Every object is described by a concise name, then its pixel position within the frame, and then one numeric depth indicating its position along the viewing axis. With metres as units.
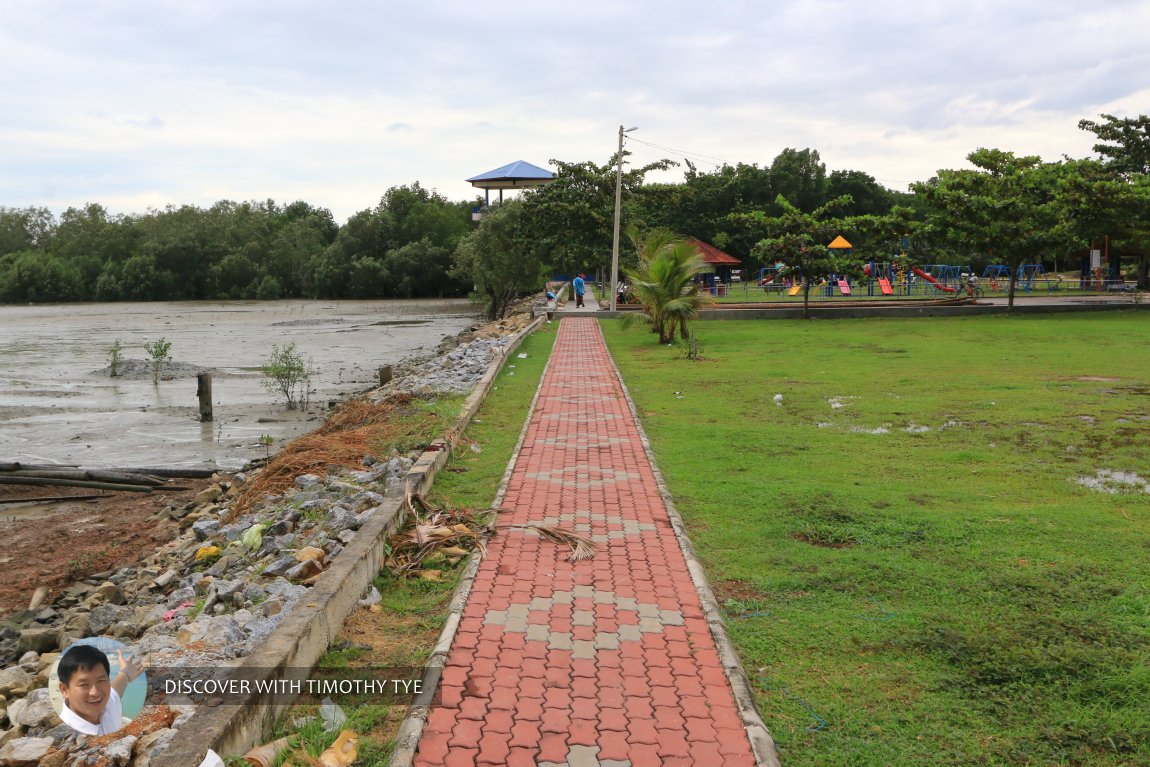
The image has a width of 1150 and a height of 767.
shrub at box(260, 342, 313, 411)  19.73
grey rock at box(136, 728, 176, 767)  3.53
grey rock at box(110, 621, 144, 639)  5.96
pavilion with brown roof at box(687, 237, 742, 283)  47.56
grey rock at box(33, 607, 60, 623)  7.01
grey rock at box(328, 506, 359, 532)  6.73
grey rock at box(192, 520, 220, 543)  8.66
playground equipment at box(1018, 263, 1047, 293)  38.59
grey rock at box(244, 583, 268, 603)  5.47
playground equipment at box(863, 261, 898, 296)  37.91
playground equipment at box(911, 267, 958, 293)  36.03
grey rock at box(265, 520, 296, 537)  7.54
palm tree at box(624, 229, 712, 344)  19.70
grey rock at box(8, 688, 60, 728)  4.25
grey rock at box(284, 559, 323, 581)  5.79
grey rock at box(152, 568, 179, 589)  7.36
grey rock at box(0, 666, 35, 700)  5.06
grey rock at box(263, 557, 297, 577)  5.96
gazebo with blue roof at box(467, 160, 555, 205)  57.03
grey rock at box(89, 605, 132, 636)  6.33
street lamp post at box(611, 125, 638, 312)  29.77
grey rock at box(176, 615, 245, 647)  4.76
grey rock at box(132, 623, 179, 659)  4.85
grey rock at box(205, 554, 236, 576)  6.98
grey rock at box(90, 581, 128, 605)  7.23
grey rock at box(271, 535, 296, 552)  6.88
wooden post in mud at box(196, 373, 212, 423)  18.09
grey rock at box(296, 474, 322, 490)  9.05
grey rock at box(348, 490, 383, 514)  7.39
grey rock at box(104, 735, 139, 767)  3.57
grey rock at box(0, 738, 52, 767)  3.72
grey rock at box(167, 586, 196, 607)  6.36
